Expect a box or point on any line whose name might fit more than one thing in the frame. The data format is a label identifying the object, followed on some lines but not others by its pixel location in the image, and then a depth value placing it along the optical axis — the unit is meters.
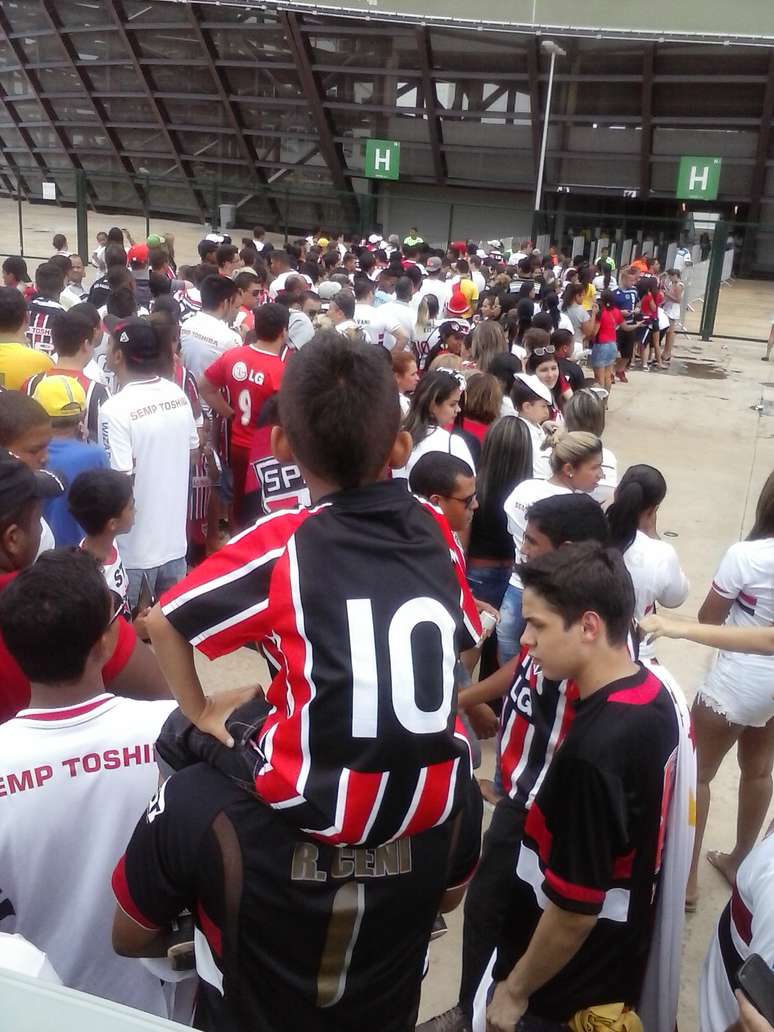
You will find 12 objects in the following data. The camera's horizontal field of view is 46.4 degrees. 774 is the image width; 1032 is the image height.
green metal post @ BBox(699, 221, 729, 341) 15.72
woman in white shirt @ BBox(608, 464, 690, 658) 3.37
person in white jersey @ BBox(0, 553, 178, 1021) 1.97
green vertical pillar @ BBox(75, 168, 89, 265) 16.59
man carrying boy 1.53
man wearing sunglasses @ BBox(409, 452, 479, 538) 3.77
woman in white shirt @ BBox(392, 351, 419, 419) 6.12
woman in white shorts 3.22
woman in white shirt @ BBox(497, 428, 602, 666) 3.97
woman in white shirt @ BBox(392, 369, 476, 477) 4.63
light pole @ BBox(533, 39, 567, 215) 20.59
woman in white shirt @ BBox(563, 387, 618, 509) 5.19
